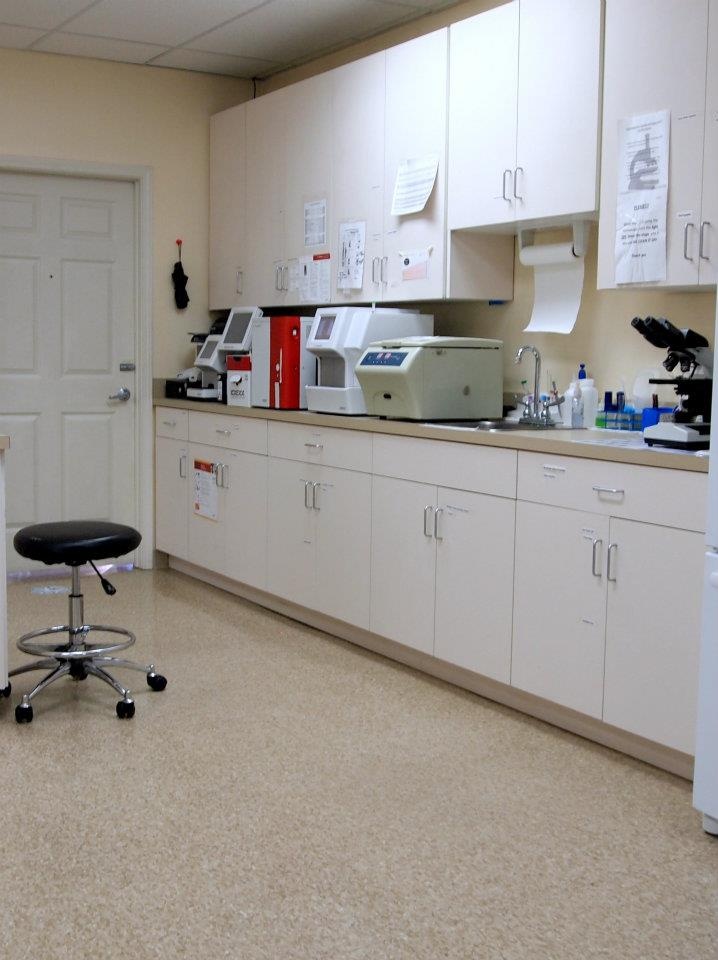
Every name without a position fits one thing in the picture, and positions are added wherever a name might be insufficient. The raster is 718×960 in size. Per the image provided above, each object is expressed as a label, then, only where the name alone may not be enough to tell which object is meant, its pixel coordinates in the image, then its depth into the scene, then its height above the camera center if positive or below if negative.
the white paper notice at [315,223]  4.88 +0.63
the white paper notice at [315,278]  4.89 +0.38
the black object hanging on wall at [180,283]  5.77 +0.41
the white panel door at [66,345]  5.52 +0.08
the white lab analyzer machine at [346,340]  4.41 +0.10
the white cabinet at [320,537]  4.23 -0.70
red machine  4.82 +0.00
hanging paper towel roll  3.99 +0.31
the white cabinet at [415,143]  4.16 +0.86
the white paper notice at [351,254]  4.64 +0.47
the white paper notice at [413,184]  4.20 +0.70
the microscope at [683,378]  3.06 -0.02
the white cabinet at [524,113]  3.54 +0.86
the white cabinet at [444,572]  3.57 -0.71
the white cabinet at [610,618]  2.96 -0.71
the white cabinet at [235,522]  4.89 -0.73
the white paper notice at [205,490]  5.26 -0.61
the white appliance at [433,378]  3.94 -0.04
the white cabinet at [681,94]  3.13 +0.80
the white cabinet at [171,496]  5.56 -0.68
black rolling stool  3.52 -0.83
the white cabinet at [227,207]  5.54 +0.80
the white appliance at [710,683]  2.63 -0.75
